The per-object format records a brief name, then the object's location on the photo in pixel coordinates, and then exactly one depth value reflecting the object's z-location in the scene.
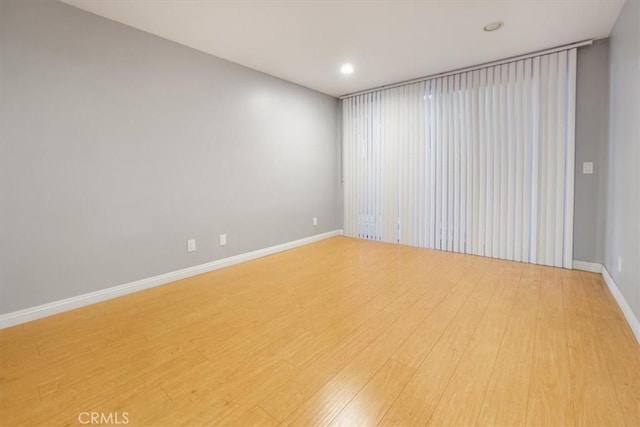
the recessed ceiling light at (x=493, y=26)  2.81
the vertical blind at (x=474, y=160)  3.45
